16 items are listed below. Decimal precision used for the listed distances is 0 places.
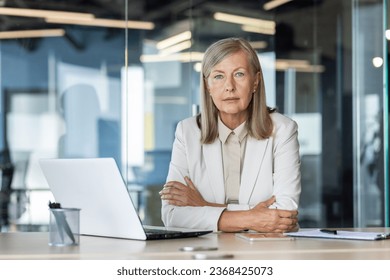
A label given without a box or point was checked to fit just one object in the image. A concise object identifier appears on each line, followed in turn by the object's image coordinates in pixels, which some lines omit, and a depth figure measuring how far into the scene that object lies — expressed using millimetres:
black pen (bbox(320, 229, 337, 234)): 2694
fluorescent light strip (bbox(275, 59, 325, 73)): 6094
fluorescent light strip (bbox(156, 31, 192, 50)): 5961
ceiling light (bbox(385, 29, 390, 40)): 6082
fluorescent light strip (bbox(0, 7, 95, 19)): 5926
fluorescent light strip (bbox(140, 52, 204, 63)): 5957
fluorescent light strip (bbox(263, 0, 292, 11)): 6105
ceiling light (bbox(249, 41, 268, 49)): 6047
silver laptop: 2455
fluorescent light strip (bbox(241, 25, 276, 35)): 6078
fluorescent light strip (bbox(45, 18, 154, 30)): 5938
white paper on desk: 2562
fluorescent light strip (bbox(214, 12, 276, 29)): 6062
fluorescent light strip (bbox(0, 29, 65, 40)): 5914
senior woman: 3283
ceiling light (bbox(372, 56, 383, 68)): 6113
